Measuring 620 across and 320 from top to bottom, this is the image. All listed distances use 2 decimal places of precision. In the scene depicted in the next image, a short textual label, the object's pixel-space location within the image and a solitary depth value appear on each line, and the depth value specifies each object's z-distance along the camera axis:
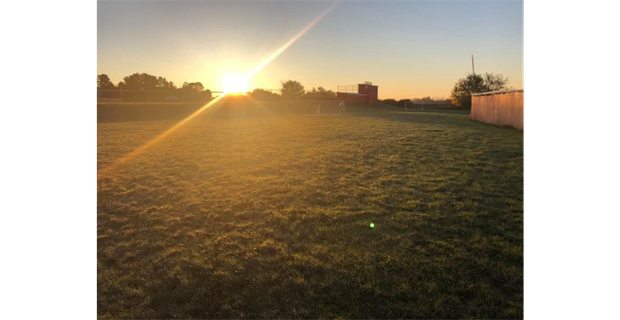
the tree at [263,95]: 36.66
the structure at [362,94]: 47.77
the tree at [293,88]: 47.33
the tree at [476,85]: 46.91
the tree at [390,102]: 52.07
